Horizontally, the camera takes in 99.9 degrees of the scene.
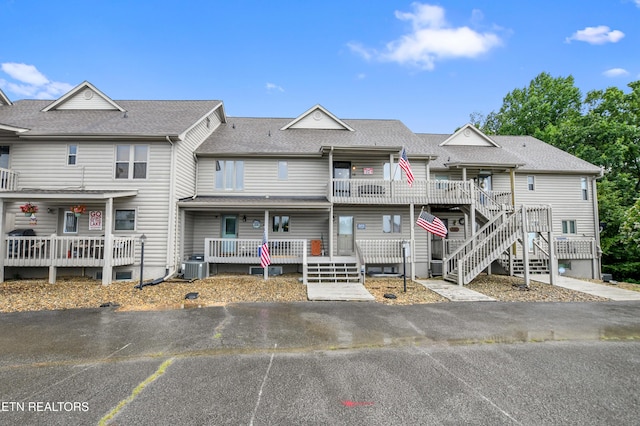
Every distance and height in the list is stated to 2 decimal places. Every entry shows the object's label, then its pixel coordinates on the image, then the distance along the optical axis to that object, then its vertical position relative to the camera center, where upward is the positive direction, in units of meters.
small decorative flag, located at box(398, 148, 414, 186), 11.79 +2.81
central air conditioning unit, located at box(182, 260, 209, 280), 11.41 -1.74
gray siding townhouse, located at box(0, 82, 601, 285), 11.33 +1.59
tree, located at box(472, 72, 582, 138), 27.64 +13.29
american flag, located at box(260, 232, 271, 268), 10.70 -1.08
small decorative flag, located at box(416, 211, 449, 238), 10.91 +0.20
